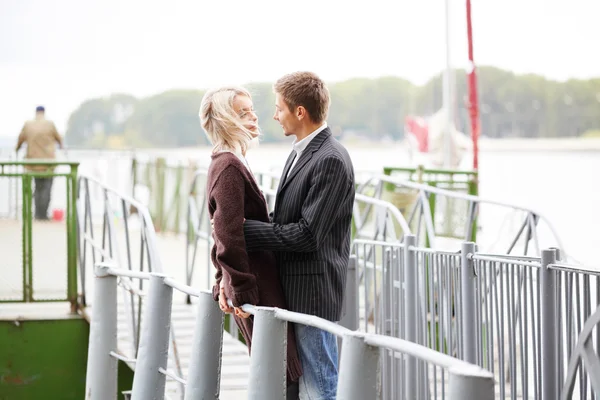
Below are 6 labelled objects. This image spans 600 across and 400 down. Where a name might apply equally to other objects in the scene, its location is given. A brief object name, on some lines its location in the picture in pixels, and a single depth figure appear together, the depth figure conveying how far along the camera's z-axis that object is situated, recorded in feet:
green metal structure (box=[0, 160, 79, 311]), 39.09
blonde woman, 15.27
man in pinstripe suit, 15.04
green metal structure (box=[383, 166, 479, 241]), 45.74
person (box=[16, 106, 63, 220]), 66.96
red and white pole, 75.73
